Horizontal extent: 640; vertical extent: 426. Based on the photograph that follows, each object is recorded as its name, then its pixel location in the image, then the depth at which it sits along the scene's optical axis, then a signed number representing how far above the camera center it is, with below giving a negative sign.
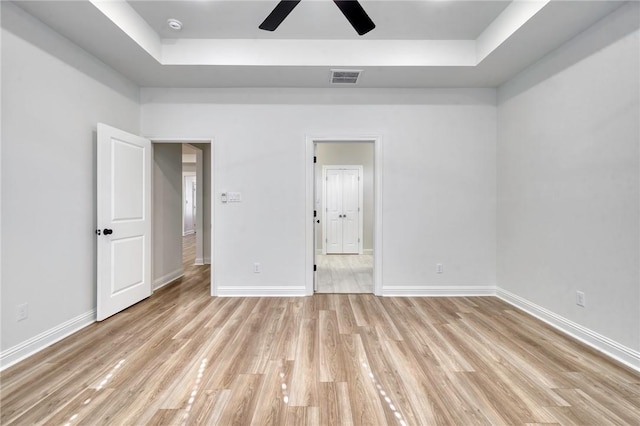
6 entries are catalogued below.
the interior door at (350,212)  6.61 -0.06
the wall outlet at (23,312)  2.08 -0.77
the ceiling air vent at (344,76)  3.12 +1.52
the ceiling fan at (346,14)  1.74 +1.29
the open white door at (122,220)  2.75 -0.12
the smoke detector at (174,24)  2.65 +1.78
